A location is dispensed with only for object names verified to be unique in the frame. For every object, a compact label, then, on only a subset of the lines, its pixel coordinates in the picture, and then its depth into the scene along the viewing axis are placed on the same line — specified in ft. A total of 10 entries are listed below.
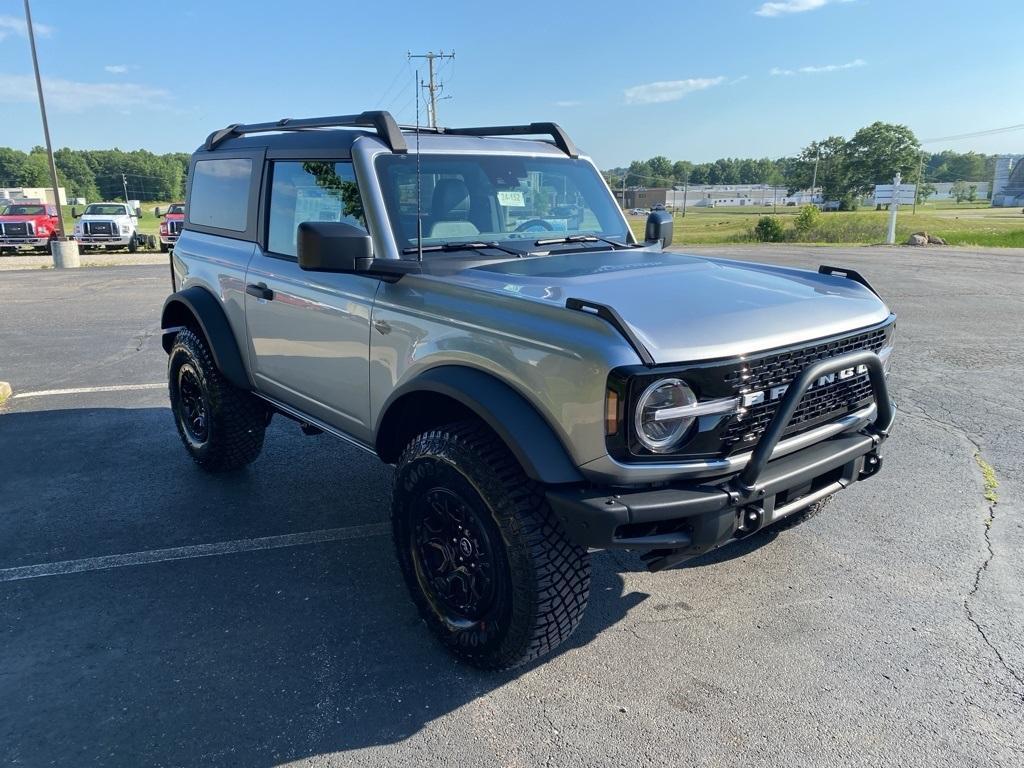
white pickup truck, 87.25
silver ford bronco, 8.06
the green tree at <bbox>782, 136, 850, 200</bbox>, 363.97
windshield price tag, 12.73
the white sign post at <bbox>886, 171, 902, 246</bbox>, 88.33
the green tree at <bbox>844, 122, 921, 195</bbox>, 354.13
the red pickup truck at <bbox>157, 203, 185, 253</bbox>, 80.48
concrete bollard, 69.46
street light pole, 68.85
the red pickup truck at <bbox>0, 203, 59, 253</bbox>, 81.46
